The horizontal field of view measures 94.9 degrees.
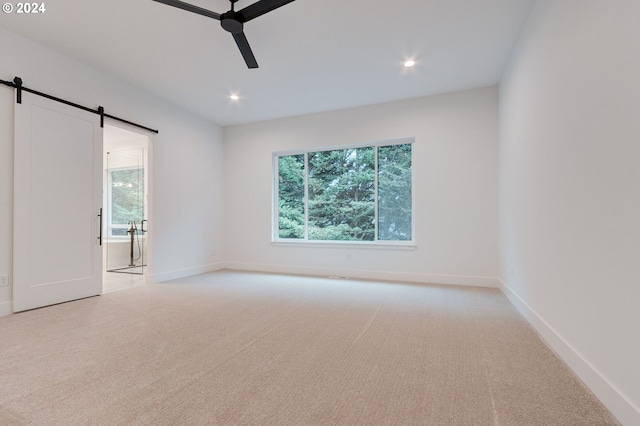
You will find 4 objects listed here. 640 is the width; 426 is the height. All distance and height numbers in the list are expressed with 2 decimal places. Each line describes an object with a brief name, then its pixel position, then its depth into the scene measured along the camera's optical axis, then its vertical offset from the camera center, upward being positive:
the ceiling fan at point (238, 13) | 2.31 +1.68
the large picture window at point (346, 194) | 4.94 +0.40
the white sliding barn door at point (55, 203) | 3.11 +0.17
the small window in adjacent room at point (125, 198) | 6.12 +0.42
